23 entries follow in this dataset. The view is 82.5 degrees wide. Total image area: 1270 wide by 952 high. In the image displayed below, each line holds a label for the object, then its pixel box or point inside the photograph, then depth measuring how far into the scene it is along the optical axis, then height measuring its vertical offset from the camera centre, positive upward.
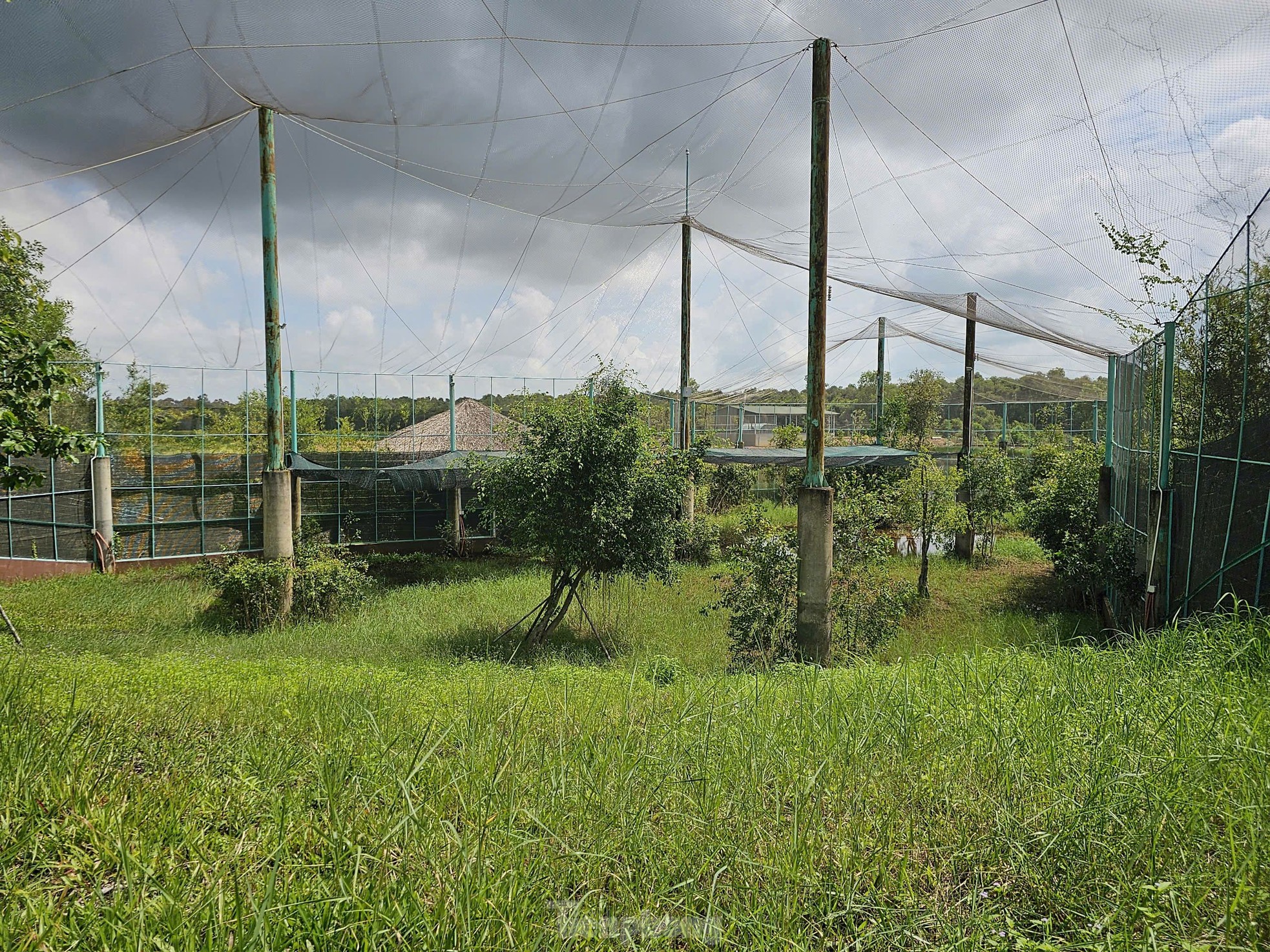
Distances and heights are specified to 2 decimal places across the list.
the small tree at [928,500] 10.55 -0.74
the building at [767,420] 31.05 +1.76
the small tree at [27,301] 4.29 +1.92
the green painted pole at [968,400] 14.01 +1.00
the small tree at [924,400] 29.30 +2.05
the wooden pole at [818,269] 6.29 +1.61
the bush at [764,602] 6.62 -1.45
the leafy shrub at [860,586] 6.93 -1.35
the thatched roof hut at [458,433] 15.10 +0.24
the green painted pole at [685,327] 12.76 +2.16
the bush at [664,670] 5.62 -1.82
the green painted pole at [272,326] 8.79 +1.43
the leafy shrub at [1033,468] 15.12 -0.37
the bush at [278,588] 8.55 -1.77
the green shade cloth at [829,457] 14.20 -0.17
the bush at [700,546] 12.12 -1.67
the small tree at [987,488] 12.89 -0.68
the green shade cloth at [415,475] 11.90 -0.51
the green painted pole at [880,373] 20.44 +2.17
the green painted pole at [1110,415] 9.84 +0.50
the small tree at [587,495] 7.62 -0.52
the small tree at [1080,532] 7.21 -0.99
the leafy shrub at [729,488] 17.36 -1.00
